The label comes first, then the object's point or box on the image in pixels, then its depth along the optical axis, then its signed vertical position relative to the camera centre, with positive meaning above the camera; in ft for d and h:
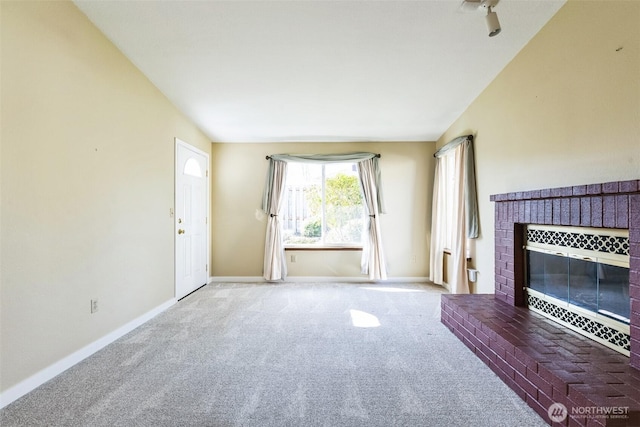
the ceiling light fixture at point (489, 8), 6.23 +4.51
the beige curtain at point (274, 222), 15.29 -0.42
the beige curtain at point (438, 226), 14.32 -0.59
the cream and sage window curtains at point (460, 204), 11.02 +0.40
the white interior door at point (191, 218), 12.10 -0.14
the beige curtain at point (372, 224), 15.06 -0.50
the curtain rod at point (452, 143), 11.38 +3.02
